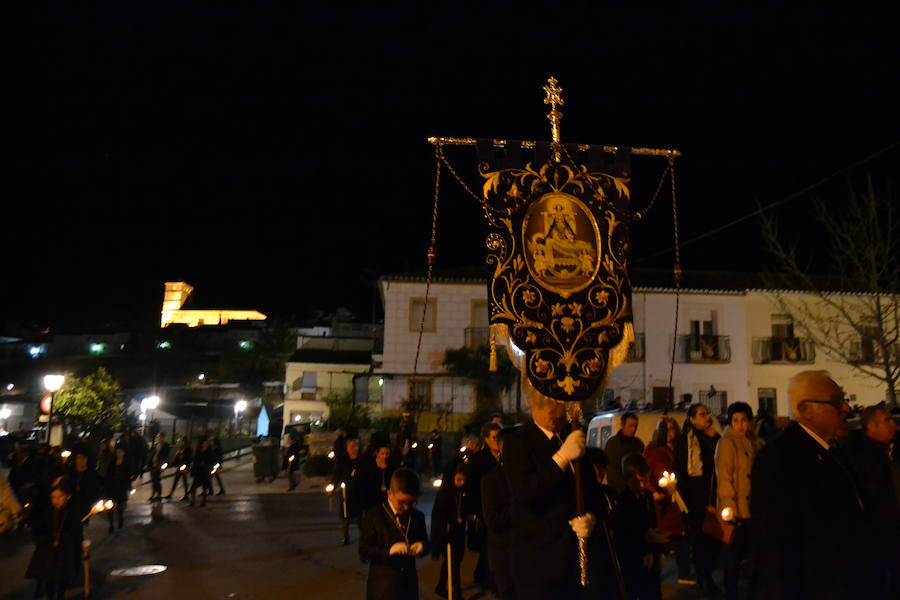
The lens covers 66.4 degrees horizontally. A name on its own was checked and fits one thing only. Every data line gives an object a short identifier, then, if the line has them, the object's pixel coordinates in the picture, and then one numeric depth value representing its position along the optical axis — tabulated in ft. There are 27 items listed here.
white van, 38.78
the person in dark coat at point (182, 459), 61.67
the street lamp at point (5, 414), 138.00
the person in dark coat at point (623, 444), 25.67
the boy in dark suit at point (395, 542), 17.38
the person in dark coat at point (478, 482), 25.49
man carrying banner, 12.15
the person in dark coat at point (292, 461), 68.28
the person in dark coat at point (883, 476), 15.23
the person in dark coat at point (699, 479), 24.32
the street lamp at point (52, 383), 49.57
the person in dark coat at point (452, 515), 24.85
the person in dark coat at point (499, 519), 17.60
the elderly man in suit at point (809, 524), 10.65
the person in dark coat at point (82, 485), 27.71
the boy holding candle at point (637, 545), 17.75
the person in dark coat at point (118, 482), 44.75
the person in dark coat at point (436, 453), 72.45
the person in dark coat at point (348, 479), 31.71
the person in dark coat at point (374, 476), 29.14
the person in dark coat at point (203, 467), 57.31
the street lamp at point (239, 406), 118.73
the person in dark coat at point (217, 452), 60.70
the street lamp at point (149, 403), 87.33
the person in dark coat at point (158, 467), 58.29
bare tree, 53.26
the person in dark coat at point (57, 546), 26.23
